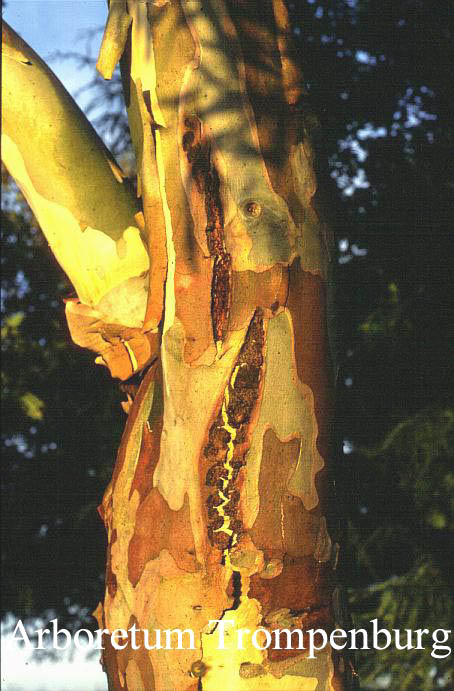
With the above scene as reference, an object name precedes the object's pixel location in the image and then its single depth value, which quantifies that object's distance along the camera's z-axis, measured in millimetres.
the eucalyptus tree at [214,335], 3217
